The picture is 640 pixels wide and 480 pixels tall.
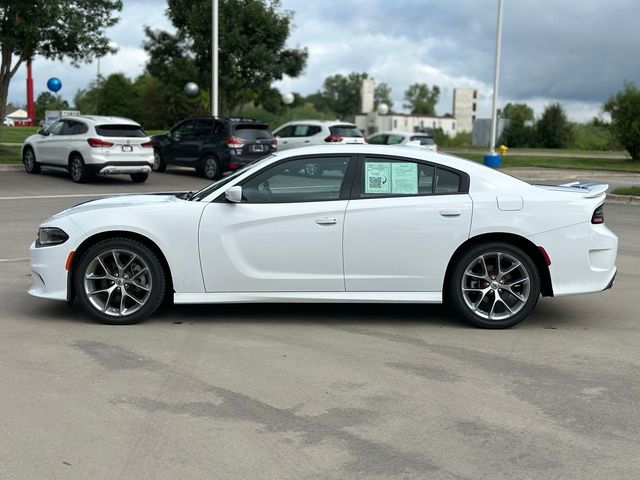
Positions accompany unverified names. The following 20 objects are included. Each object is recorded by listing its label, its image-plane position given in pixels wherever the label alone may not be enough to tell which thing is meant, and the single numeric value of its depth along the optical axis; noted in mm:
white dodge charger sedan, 7027
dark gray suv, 24016
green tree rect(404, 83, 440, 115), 195375
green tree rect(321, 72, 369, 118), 179500
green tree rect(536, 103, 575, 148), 58469
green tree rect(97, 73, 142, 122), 76438
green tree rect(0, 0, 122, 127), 24391
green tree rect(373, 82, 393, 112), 186500
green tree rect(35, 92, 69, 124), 108012
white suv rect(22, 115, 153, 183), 21281
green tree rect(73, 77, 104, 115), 81475
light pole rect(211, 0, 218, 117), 28141
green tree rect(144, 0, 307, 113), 34219
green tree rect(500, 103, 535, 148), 59406
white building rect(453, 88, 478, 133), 152625
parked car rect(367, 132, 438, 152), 31328
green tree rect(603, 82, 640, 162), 36344
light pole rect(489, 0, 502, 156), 33938
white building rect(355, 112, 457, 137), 118375
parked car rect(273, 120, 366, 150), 28766
